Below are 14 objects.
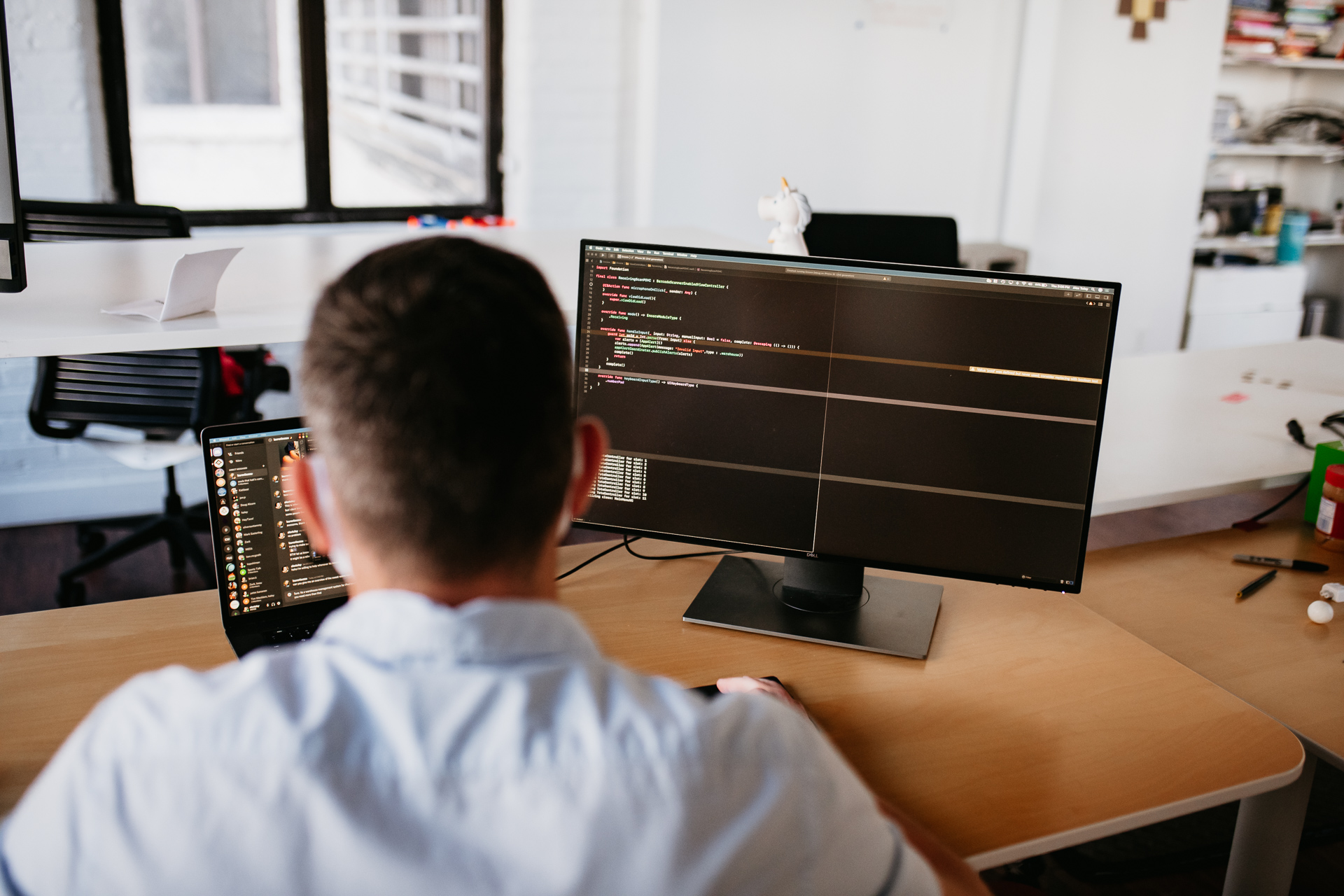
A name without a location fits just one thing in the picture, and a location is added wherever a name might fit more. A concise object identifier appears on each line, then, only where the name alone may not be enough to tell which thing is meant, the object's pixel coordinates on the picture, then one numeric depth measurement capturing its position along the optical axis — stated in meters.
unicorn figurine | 1.70
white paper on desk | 1.65
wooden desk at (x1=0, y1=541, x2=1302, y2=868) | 1.04
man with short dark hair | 0.56
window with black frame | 3.46
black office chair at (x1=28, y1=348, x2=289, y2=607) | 2.66
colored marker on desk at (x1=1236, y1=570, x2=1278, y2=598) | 1.57
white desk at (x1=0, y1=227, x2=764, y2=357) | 1.58
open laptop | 1.23
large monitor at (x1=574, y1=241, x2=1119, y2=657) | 1.23
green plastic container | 1.80
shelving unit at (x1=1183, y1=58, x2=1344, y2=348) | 5.05
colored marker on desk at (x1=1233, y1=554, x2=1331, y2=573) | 1.64
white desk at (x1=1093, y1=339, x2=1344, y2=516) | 1.89
